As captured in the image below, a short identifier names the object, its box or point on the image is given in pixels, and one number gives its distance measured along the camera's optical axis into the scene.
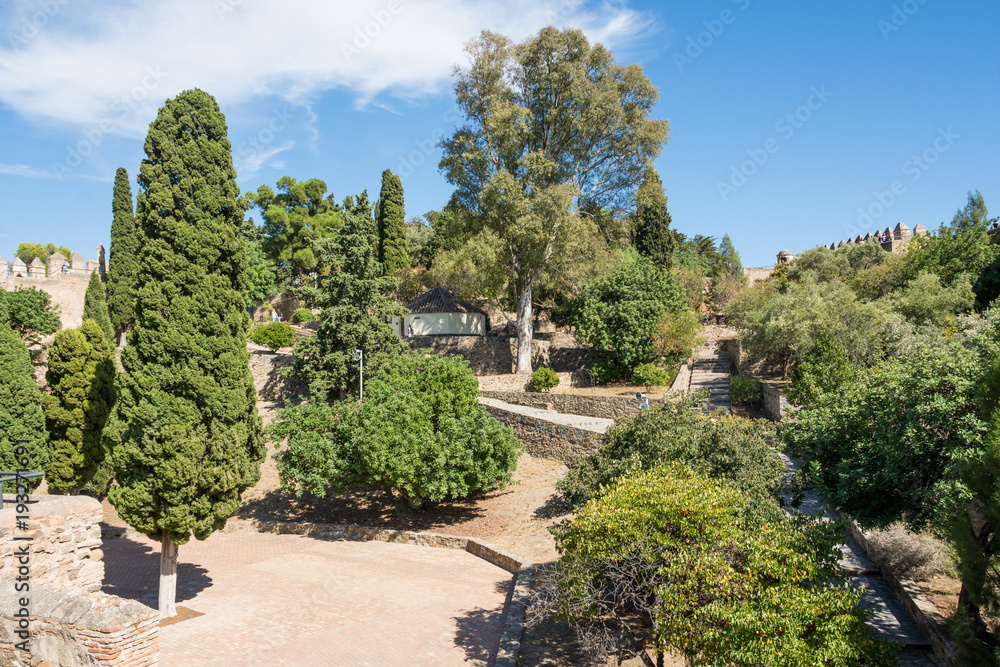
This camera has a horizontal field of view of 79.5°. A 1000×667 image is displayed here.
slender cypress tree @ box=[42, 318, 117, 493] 16.31
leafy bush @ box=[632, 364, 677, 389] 26.27
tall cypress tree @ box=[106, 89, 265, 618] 10.80
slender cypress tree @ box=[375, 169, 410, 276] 41.03
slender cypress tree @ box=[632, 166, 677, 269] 39.59
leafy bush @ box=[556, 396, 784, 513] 10.94
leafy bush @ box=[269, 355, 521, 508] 16.42
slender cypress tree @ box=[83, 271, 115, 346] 28.45
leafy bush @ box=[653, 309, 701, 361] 27.20
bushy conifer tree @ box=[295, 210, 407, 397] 25.08
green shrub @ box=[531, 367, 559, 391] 27.91
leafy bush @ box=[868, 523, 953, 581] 10.87
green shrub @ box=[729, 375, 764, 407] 23.89
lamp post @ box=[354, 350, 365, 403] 22.62
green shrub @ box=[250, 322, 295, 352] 32.91
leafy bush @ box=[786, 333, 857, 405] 19.00
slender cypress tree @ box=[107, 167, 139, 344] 31.48
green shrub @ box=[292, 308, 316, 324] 44.31
